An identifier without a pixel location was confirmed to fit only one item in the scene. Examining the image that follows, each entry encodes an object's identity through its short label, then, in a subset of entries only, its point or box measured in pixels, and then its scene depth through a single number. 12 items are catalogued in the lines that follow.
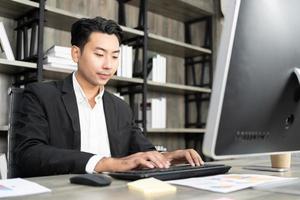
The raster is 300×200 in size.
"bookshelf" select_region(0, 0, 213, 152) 2.46
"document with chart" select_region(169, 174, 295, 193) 0.82
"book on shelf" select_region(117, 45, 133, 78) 2.93
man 1.22
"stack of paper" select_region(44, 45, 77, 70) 2.47
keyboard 0.92
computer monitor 0.71
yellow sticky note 0.75
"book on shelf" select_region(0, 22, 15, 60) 2.36
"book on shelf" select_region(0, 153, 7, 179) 2.28
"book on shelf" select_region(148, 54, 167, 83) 3.23
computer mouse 0.83
